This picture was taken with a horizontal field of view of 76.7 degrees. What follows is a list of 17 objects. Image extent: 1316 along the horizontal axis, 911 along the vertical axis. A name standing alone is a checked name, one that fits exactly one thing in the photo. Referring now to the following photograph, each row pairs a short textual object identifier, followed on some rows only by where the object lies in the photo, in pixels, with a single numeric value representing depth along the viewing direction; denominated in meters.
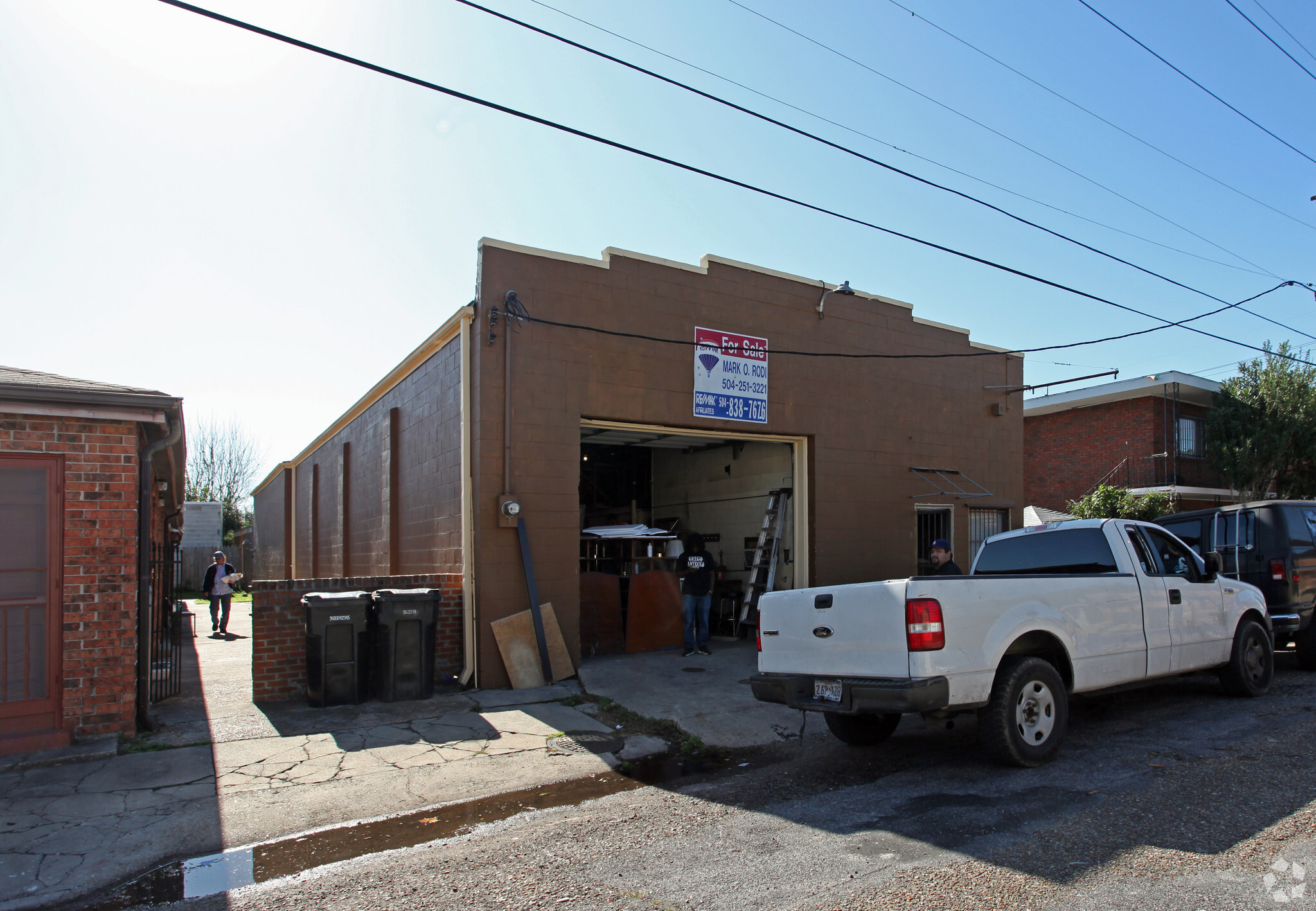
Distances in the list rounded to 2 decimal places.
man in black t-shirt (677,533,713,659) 11.50
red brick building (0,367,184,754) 6.65
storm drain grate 7.24
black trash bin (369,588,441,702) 8.73
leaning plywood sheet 9.61
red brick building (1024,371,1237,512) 22.38
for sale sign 11.64
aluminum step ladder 13.17
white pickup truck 5.43
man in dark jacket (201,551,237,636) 16.25
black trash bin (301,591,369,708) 8.40
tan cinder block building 10.08
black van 9.70
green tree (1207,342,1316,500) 21.95
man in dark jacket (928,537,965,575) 8.51
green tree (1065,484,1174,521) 19.83
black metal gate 9.41
